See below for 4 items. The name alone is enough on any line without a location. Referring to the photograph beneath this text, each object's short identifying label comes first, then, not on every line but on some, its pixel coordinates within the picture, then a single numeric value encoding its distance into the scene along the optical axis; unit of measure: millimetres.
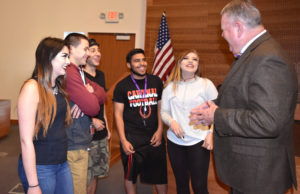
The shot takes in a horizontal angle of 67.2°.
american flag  5199
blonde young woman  2027
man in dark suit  1100
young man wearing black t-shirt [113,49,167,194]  2363
